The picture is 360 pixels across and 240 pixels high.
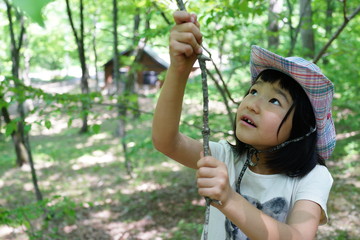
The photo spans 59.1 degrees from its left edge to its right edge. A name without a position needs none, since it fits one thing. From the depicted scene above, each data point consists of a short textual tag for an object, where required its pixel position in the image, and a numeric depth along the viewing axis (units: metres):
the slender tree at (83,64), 3.45
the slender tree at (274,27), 5.23
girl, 1.09
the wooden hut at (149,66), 20.09
